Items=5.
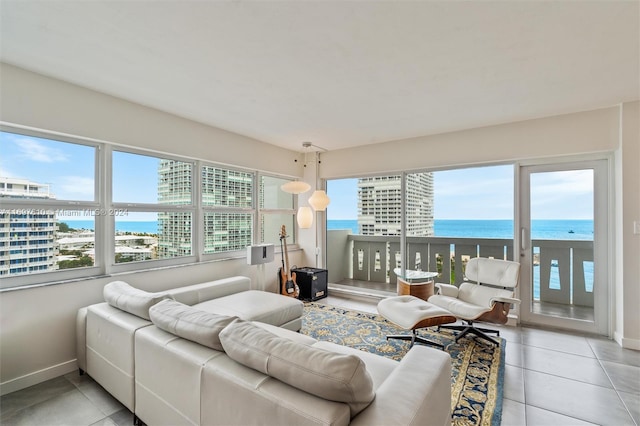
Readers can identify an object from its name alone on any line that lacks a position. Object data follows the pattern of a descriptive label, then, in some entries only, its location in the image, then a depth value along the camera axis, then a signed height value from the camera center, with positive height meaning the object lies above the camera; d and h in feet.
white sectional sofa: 3.51 -2.39
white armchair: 9.52 -3.02
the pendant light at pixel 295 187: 13.32 +1.24
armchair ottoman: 8.86 -3.21
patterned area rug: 6.59 -4.46
